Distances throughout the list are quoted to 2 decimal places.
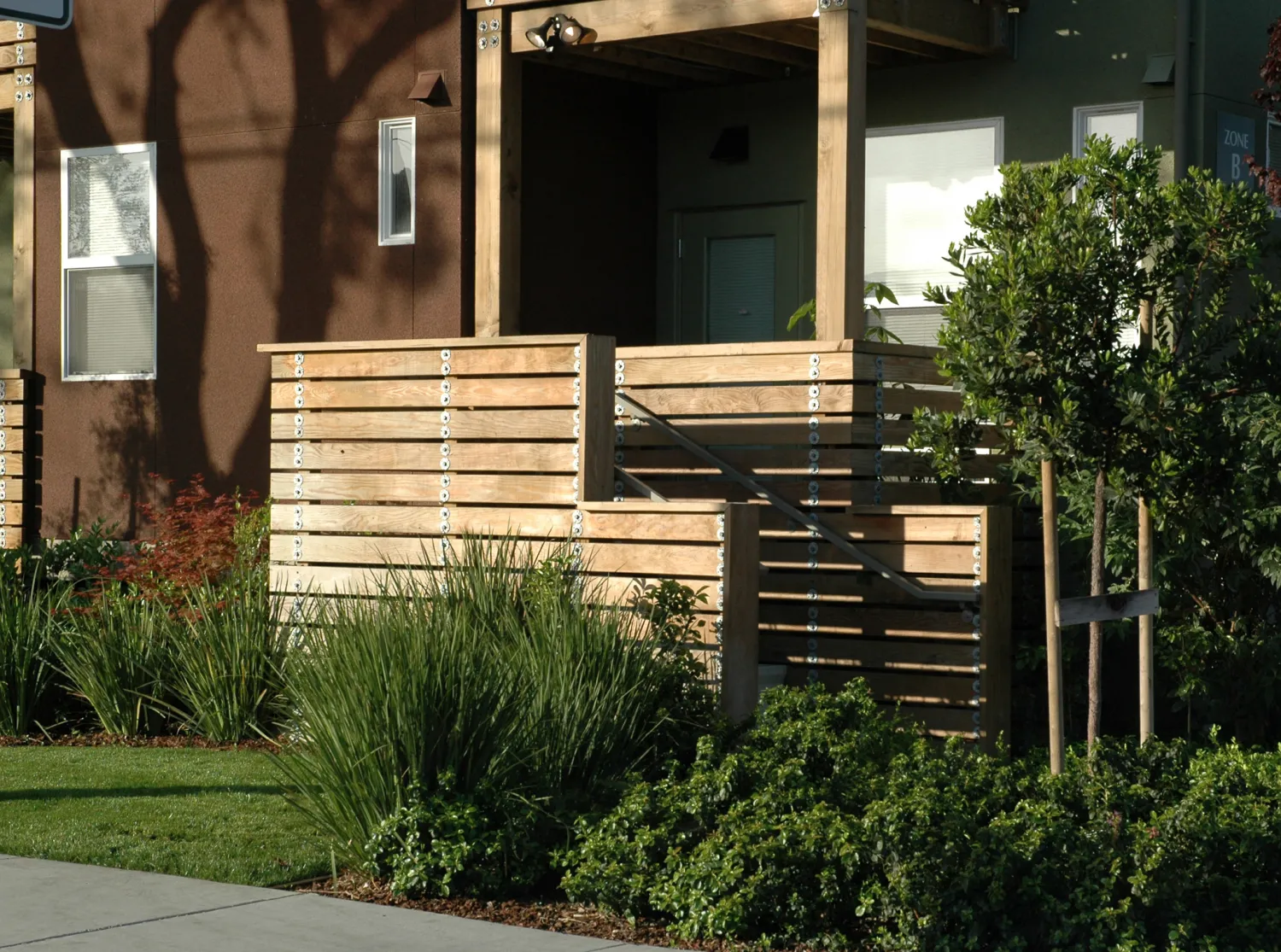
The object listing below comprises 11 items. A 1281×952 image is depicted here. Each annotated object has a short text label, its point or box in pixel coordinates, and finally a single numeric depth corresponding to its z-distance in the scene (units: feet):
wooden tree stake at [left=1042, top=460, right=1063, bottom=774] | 24.44
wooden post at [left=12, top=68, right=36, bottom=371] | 50.75
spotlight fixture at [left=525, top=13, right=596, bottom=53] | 39.96
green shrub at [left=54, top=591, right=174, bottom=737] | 35.68
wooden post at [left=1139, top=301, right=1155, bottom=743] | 25.84
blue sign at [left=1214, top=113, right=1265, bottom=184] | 40.34
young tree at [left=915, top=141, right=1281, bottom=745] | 24.71
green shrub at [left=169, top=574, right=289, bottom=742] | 34.78
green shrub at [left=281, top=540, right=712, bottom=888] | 24.03
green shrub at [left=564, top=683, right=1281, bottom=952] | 20.68
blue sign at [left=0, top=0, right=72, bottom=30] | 21.56
